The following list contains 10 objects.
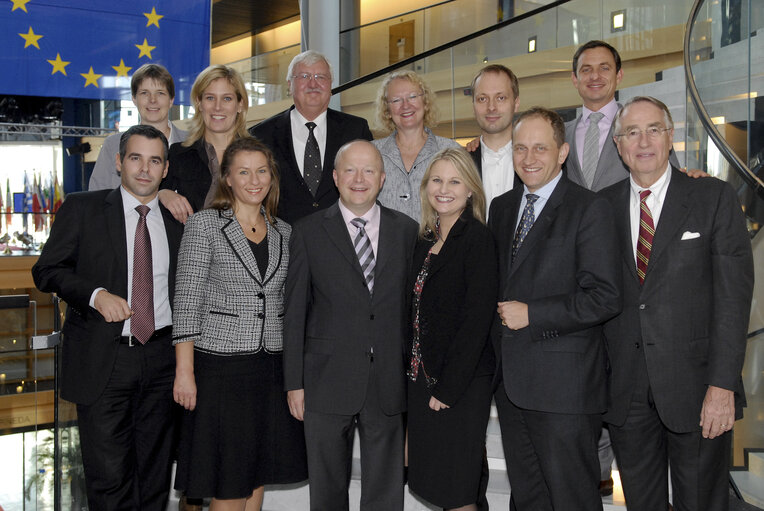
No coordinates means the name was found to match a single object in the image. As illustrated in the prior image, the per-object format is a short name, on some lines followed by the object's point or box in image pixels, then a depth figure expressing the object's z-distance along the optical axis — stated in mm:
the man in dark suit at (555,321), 2406
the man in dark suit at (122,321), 2730
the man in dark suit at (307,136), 3535
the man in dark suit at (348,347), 2711
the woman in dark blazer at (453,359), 2557
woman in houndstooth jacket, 2734
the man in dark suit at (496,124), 3402
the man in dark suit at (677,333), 2402
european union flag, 4738
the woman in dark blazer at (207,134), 3320
